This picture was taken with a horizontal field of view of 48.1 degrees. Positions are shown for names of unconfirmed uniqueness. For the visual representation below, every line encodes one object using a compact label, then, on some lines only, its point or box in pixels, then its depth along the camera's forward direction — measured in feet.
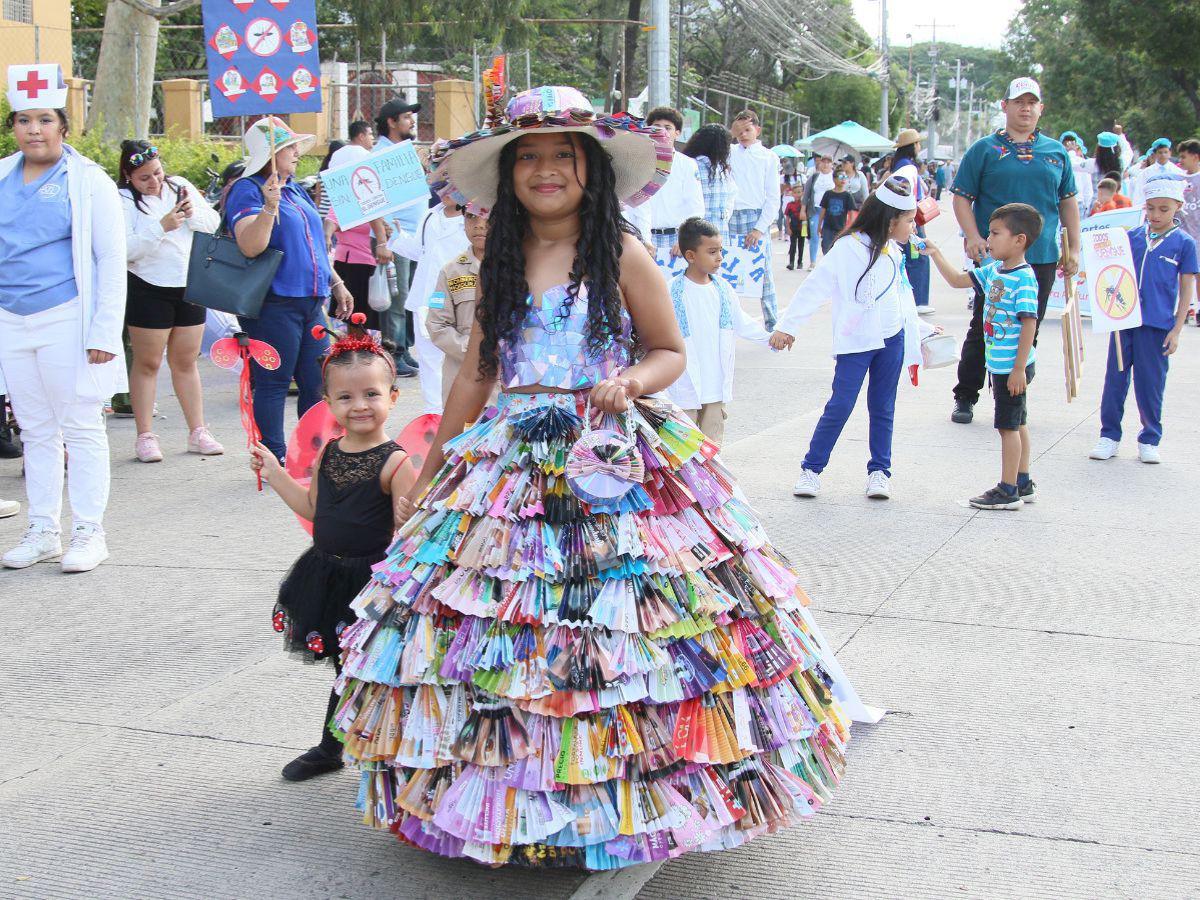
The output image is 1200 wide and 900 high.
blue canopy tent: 134.82
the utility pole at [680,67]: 111.75
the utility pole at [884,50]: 208.54
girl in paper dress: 9.59
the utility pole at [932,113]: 282.36
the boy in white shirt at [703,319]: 21.24
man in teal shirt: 27.53
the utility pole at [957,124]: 336.20
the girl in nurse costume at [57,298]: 18.35
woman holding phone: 25.29
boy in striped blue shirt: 21.88
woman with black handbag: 23.53
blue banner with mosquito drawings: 29.50
